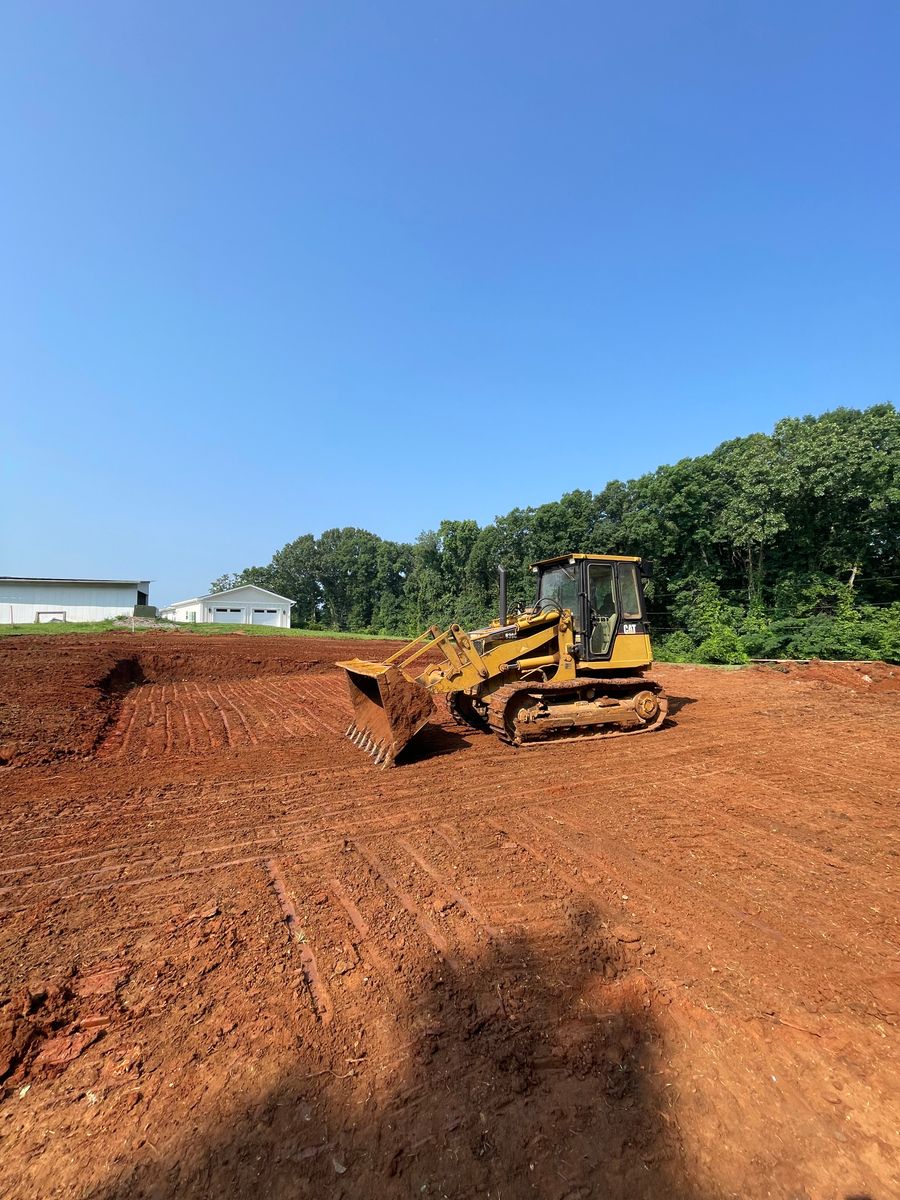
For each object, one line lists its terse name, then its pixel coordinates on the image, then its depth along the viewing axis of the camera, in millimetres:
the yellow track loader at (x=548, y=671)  7949
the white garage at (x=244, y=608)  50050
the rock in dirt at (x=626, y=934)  3473
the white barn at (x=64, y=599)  37594
